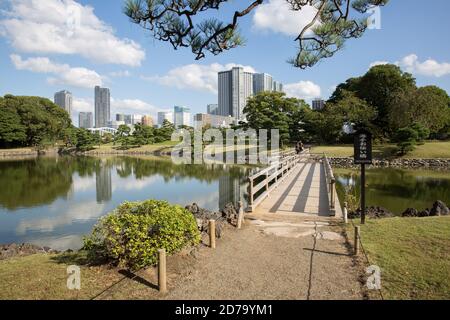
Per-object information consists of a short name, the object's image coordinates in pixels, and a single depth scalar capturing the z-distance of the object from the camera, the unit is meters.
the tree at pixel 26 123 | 53.72
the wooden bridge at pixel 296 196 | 8.36
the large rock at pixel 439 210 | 9.80
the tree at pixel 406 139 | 32.31
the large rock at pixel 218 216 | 6.68
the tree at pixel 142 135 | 64.75
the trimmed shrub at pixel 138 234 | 4.57
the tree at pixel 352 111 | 40.03
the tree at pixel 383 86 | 42.78
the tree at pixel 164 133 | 65.44
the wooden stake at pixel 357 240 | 5.30
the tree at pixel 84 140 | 64.50
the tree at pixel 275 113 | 40.53
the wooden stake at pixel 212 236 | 5.85
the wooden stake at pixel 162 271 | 4.01
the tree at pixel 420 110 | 35.03
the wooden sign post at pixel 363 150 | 7.12
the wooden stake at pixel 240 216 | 7.24
